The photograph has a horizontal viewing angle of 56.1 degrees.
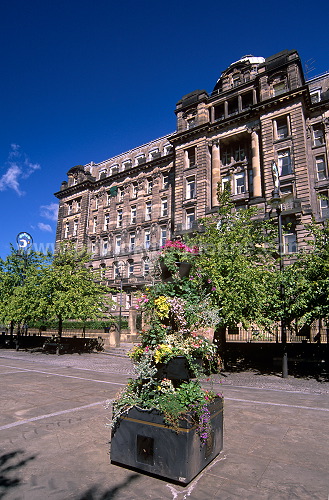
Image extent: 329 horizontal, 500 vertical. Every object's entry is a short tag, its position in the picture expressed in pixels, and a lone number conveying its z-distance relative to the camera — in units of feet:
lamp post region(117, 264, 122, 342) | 147.64
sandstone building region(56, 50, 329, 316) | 101.24
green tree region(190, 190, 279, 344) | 46.29
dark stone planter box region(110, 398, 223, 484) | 13.06
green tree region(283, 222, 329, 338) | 41.81
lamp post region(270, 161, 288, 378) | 45.97
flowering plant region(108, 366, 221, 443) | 13.48
